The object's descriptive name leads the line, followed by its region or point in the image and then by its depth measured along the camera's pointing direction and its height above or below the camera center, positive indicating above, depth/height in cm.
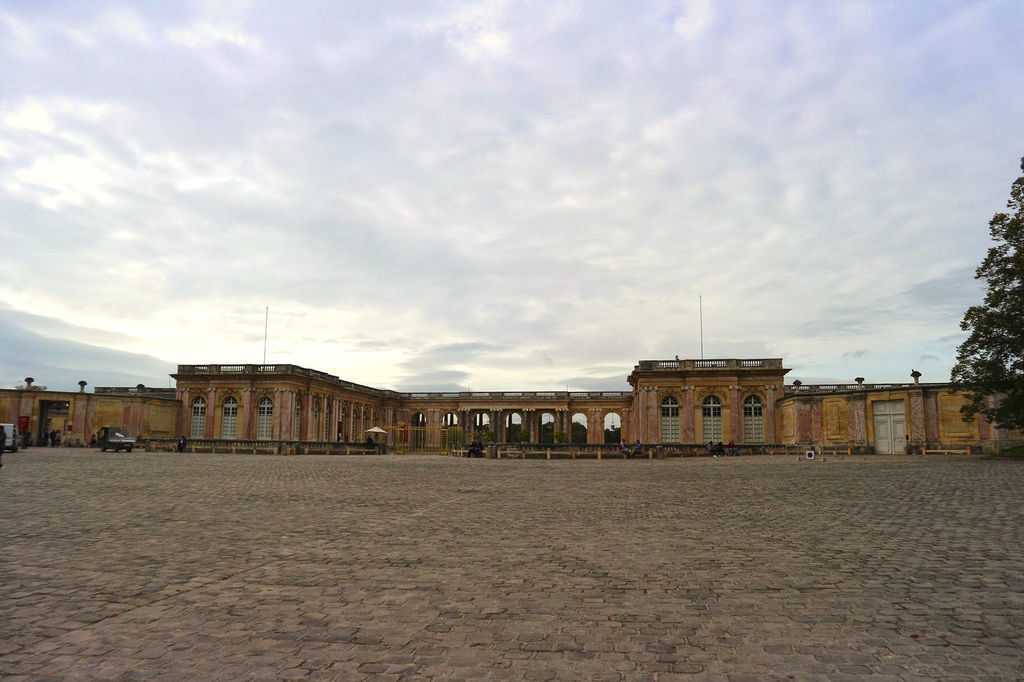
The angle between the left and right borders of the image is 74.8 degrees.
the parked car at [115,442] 3634 -155
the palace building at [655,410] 3578 +26
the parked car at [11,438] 3322 -126
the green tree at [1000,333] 2459 +299
